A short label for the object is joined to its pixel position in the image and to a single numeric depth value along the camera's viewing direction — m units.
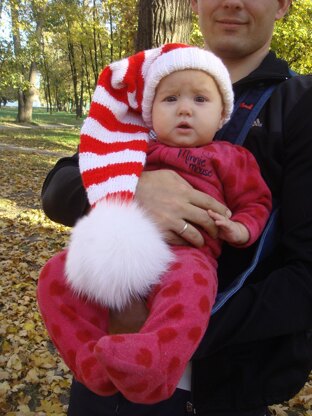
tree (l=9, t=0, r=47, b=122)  20.98
